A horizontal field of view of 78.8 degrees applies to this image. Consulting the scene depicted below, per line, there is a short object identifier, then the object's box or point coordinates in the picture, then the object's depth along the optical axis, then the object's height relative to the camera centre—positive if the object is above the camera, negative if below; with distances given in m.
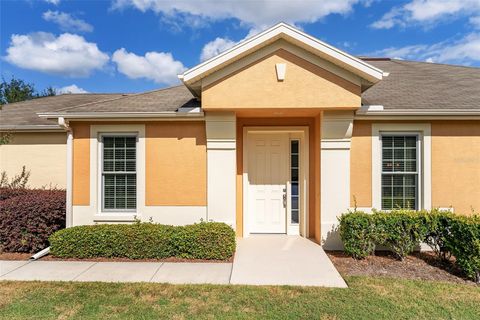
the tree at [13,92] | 39.27 +9.66
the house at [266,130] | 6.63 +0.38
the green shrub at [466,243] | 5.37 -1.56
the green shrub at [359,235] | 6.32 -1.61
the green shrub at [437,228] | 6.07 -1.40
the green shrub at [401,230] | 6.21 -1.48
